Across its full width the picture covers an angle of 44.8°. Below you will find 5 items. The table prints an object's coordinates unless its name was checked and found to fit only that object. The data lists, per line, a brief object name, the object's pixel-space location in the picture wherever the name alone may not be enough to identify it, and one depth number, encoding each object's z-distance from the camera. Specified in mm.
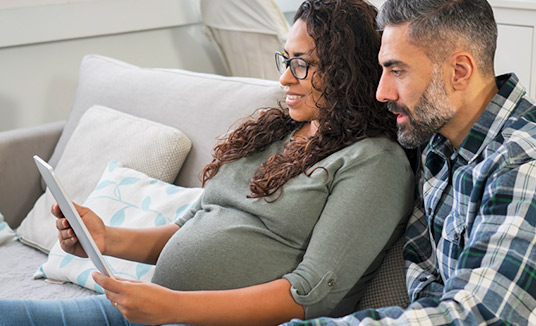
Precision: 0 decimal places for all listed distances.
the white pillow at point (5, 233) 2014
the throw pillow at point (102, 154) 1875
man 937
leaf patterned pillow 1655
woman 1161
